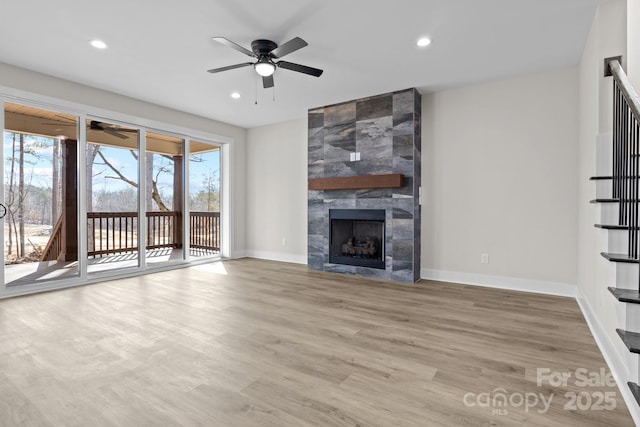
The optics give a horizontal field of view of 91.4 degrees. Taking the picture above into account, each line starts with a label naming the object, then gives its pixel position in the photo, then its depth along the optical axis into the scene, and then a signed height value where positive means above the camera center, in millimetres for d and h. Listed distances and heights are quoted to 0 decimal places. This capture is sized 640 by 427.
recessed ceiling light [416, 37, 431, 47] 3051 +1684
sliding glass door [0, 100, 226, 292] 3795 +251
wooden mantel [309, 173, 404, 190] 4347 +445
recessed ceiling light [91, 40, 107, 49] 3078 +1690
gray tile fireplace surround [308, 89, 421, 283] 4363 +706
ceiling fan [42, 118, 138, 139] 4438 +1237
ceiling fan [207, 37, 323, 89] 2934 +1505
